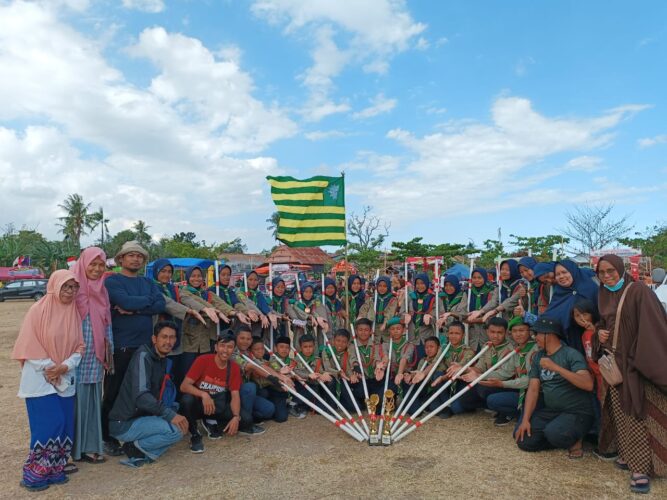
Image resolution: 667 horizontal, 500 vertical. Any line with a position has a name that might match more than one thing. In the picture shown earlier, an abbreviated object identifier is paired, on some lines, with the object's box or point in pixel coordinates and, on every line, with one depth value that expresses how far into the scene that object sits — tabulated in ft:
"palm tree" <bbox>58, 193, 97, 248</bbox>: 179.01
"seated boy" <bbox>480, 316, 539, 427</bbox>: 17.81
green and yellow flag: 25.04
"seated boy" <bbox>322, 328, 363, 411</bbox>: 20.67
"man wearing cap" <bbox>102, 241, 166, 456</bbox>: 15.90
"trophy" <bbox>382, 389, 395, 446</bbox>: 16.16
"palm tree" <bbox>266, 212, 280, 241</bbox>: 196.62
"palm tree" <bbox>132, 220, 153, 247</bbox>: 199.42
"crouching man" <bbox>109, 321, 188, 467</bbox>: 14.87
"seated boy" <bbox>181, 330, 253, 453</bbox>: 16.61
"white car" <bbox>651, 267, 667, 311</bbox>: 36.24
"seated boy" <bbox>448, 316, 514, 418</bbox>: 18.99
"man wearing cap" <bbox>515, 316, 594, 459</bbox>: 14.76
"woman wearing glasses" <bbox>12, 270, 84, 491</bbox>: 13.28
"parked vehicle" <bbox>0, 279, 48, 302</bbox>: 94.02
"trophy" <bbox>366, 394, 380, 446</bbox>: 16.10
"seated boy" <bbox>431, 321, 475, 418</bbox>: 19.94
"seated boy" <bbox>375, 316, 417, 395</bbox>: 20.63
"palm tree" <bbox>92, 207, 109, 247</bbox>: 180.91
